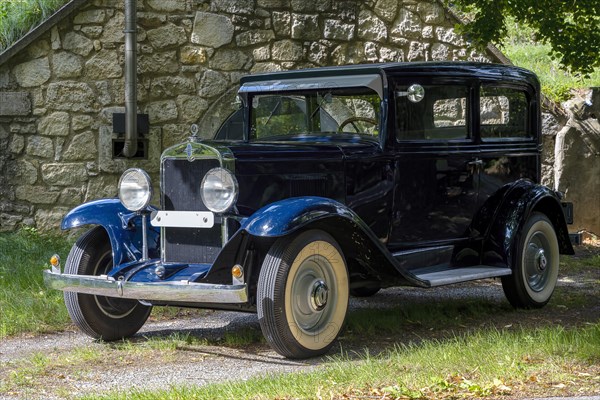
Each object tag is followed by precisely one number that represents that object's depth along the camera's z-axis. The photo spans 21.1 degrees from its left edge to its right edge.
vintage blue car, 9.31
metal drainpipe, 16.34
